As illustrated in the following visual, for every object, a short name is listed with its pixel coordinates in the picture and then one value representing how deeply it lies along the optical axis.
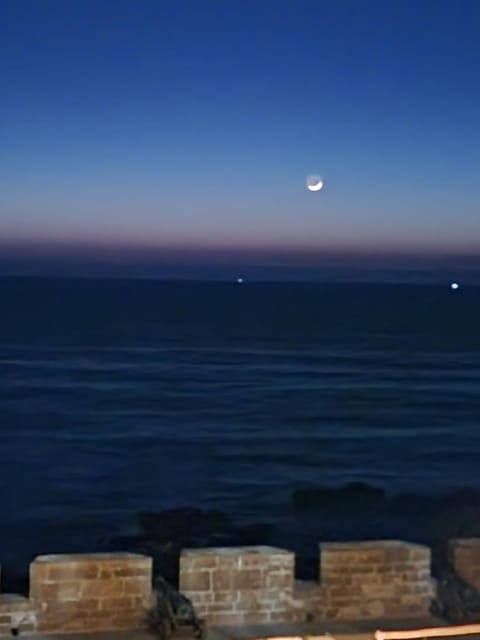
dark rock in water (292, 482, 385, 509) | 29.77
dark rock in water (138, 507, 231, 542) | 22.91
